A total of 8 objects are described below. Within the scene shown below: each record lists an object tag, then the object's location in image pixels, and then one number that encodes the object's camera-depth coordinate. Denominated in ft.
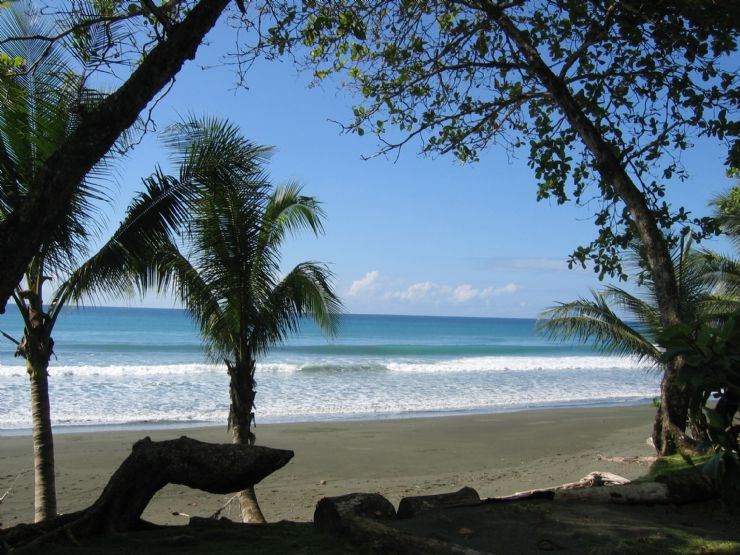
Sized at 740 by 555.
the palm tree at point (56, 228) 17.50
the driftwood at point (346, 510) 12.63
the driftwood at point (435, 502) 14.25
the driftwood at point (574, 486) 15.71
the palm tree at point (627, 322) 33.94
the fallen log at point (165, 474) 12.69
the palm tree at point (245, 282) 24.30
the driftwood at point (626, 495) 15.55
